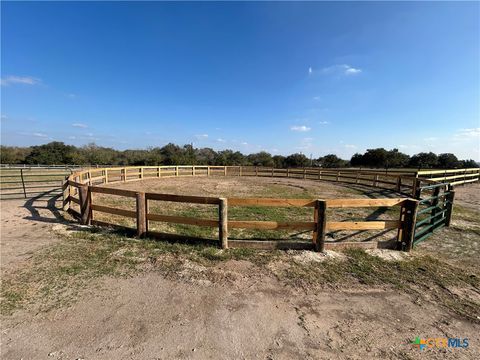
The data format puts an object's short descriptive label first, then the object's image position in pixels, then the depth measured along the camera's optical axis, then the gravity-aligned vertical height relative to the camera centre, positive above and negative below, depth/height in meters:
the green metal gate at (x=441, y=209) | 5.77 -1.33
